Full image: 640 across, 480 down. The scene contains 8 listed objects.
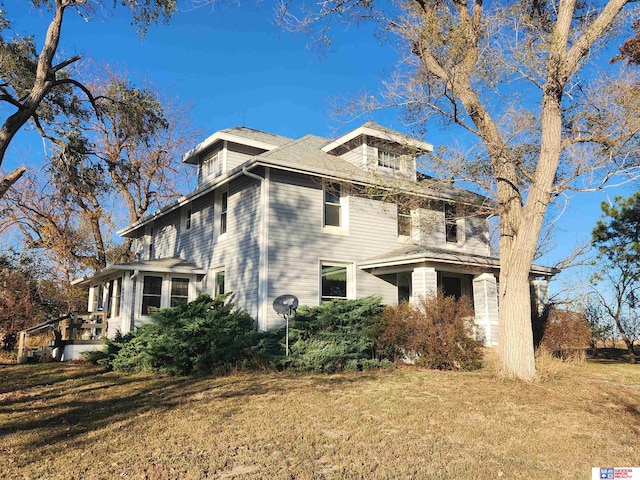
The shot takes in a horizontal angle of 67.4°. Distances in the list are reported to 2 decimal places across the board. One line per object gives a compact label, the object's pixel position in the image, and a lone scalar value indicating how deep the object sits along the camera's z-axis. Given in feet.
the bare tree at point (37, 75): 32.73
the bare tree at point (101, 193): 46.24
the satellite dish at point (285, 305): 38.45
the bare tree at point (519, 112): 30.99
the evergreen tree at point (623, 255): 53.11
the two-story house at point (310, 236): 42.19
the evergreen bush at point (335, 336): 35.68
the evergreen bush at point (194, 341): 35.27
